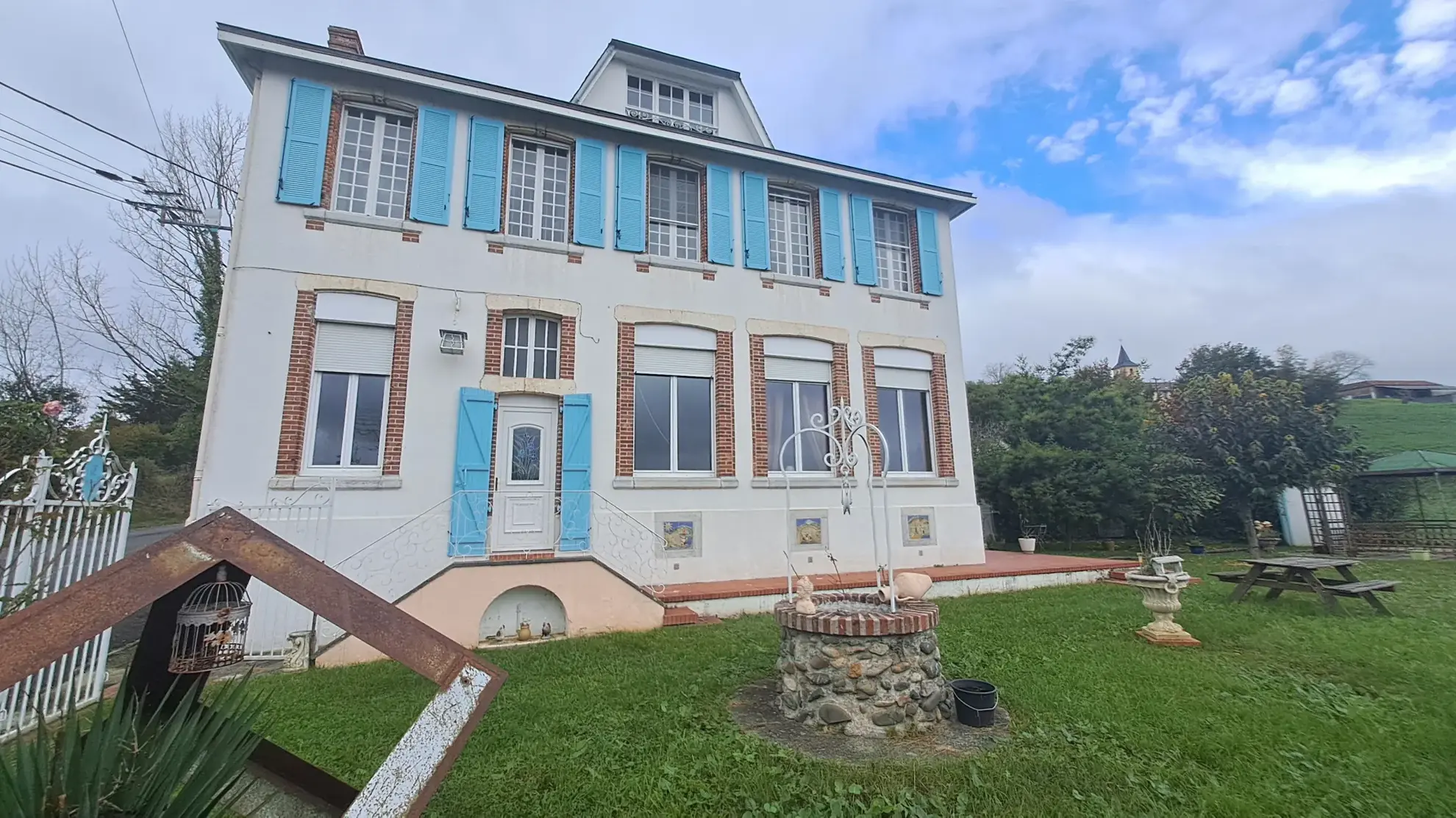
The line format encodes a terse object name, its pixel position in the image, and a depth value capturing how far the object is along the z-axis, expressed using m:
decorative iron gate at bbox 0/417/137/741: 3.79
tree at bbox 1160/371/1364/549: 14.15
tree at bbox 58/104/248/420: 15.52
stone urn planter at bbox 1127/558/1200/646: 6.10
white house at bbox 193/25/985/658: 7.71
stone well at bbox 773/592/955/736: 4.10
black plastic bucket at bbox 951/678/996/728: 4.11
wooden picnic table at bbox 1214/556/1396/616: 7.14
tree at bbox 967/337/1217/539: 13.86
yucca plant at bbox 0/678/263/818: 1.39
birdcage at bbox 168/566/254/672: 2.30
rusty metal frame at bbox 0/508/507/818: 1.60
